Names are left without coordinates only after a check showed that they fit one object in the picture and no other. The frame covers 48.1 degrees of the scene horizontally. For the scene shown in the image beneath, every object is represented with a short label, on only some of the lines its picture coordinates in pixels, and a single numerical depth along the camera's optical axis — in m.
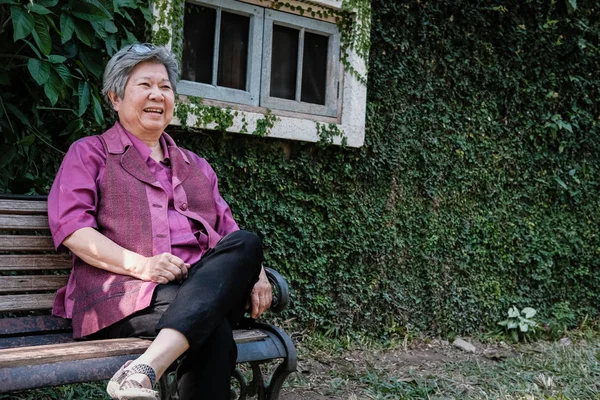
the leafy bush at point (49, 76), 2.78
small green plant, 5.23
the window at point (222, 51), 4.01
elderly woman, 2.14
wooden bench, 2.15
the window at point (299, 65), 4.30
